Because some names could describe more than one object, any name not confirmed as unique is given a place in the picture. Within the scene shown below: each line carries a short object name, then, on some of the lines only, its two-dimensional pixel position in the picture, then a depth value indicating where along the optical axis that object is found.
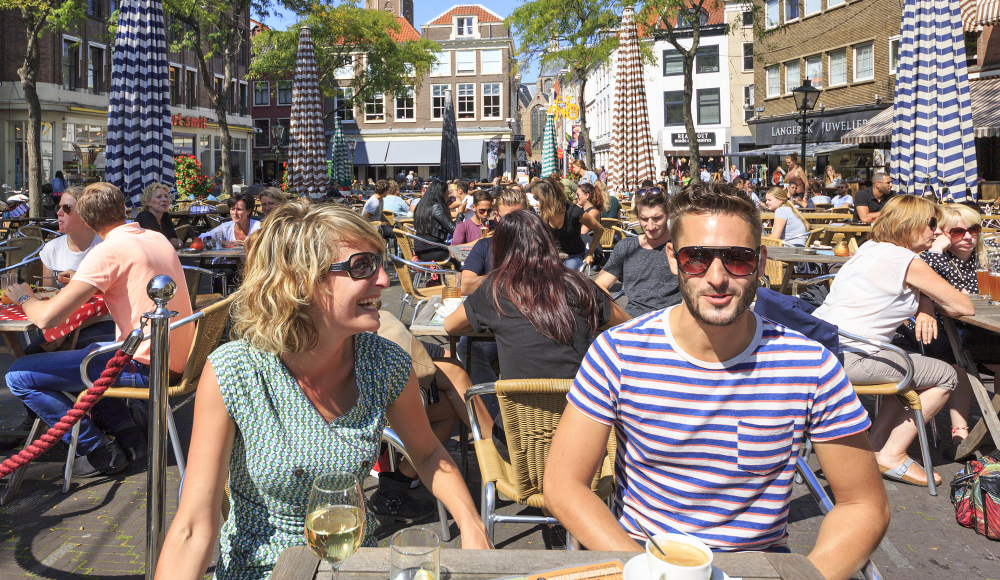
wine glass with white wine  1.57
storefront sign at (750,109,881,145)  28.42
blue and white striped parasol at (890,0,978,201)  7.60
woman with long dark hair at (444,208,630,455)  3.47
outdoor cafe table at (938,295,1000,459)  4.23
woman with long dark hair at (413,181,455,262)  9.55
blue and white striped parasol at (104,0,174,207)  9.01
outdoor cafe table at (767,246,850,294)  7.17
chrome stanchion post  2.38
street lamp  17.28
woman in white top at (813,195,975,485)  4.16
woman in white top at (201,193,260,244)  8.29
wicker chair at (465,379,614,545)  2.80
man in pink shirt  3.99
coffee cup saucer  1.44
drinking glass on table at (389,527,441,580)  1.48
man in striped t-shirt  1.89
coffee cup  1.38
